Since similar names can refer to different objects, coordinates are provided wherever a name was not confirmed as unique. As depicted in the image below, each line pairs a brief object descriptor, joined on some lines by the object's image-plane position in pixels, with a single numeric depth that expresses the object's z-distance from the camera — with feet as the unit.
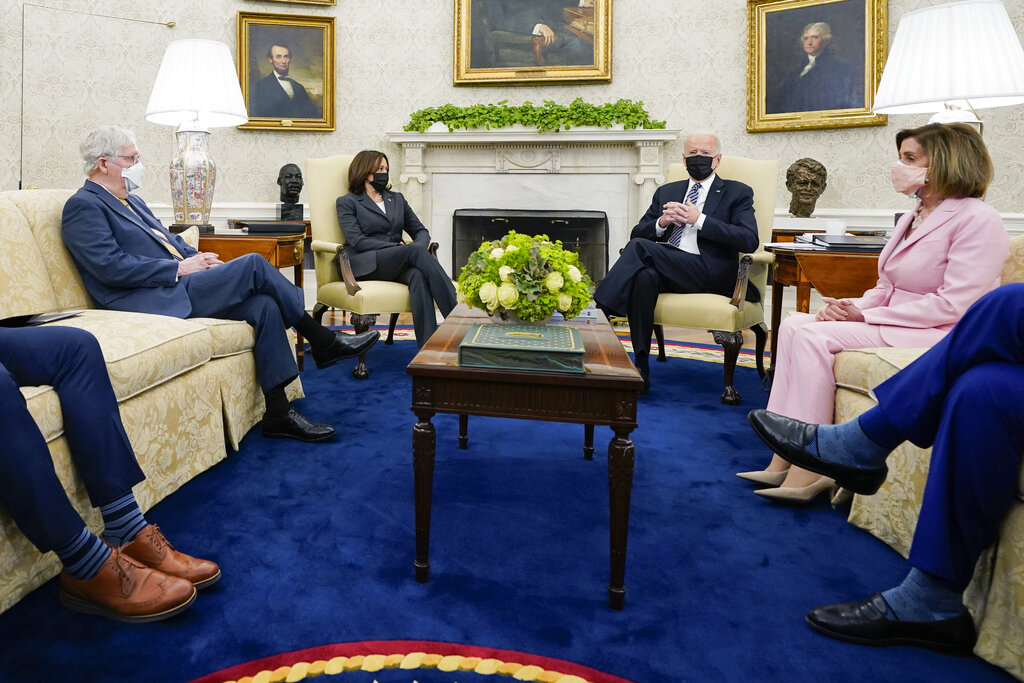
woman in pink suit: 6.72
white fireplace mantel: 18.88
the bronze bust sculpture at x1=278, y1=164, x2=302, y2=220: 18.47
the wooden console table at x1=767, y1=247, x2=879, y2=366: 9.46
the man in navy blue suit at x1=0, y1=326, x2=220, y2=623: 4.60
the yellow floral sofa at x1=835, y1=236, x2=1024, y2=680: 4.40
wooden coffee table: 5.09
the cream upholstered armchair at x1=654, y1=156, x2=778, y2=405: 10.77
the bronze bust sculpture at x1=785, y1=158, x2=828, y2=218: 16.43
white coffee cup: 10.39
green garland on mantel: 18.47
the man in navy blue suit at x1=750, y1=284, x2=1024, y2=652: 4.44
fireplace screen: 19.72
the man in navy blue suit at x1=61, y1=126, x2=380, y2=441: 8.05
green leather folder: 5.21
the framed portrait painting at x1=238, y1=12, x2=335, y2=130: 19.51
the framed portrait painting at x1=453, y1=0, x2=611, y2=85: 18.90
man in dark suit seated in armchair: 11.23
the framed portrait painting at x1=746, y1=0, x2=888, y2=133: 16.84
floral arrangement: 6.38
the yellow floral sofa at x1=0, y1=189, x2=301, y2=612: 5.46
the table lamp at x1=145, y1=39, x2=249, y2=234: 11.60
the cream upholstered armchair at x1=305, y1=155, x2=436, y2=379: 12.19
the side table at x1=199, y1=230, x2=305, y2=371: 11.32
